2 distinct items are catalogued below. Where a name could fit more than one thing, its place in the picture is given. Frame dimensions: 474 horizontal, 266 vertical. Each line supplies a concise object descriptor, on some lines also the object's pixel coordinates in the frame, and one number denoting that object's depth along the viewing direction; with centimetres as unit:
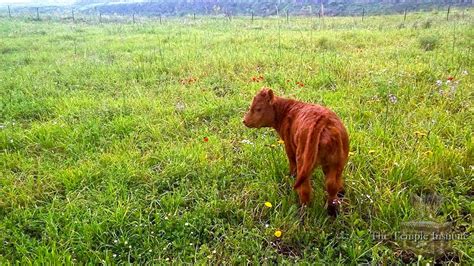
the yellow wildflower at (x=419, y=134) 393
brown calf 273
